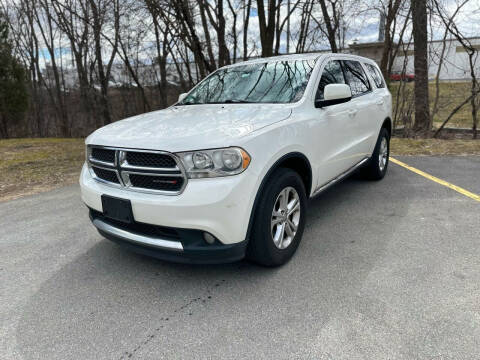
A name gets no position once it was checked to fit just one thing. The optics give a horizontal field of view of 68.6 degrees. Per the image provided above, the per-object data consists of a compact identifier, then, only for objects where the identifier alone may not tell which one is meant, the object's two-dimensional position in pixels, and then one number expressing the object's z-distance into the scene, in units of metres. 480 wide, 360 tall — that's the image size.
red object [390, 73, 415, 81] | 12.81
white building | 9.53
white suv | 2.41
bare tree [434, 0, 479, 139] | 8.58
